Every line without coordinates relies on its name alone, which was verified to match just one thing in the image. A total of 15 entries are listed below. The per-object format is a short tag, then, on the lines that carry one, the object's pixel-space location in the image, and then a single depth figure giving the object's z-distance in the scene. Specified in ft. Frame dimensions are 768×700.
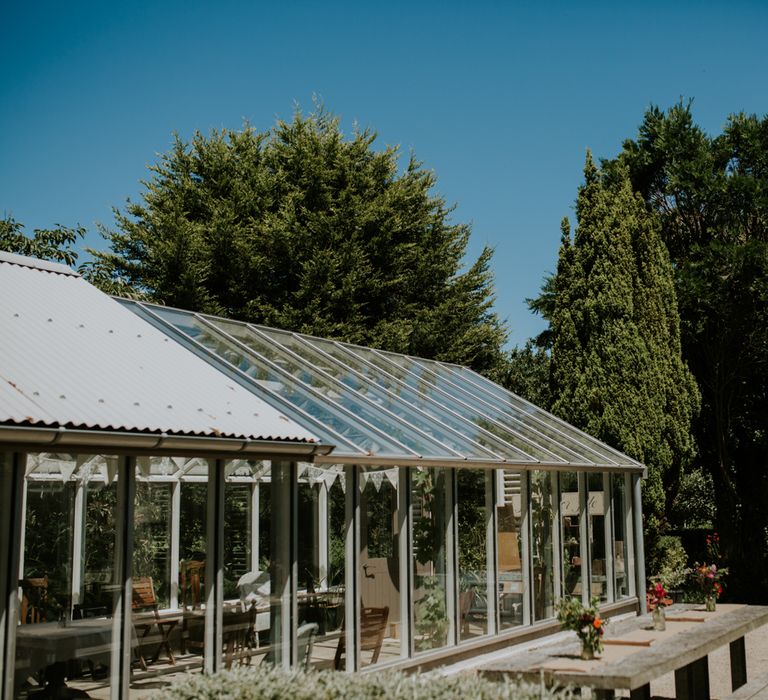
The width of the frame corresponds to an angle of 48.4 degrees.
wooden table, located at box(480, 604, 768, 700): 21.50
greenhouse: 20.13
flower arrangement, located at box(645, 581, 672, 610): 30.22
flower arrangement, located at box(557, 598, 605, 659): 23.43
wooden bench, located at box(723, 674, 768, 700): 27.20
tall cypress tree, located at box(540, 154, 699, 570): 55.52
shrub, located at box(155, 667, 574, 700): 15.61
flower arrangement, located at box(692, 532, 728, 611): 34.17
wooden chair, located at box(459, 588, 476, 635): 31.30
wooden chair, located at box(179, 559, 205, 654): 22.76
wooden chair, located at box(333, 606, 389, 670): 26.73
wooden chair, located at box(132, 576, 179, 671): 21.98
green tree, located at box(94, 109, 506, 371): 68.49
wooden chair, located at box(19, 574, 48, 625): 19.10
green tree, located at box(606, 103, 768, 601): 63.31
